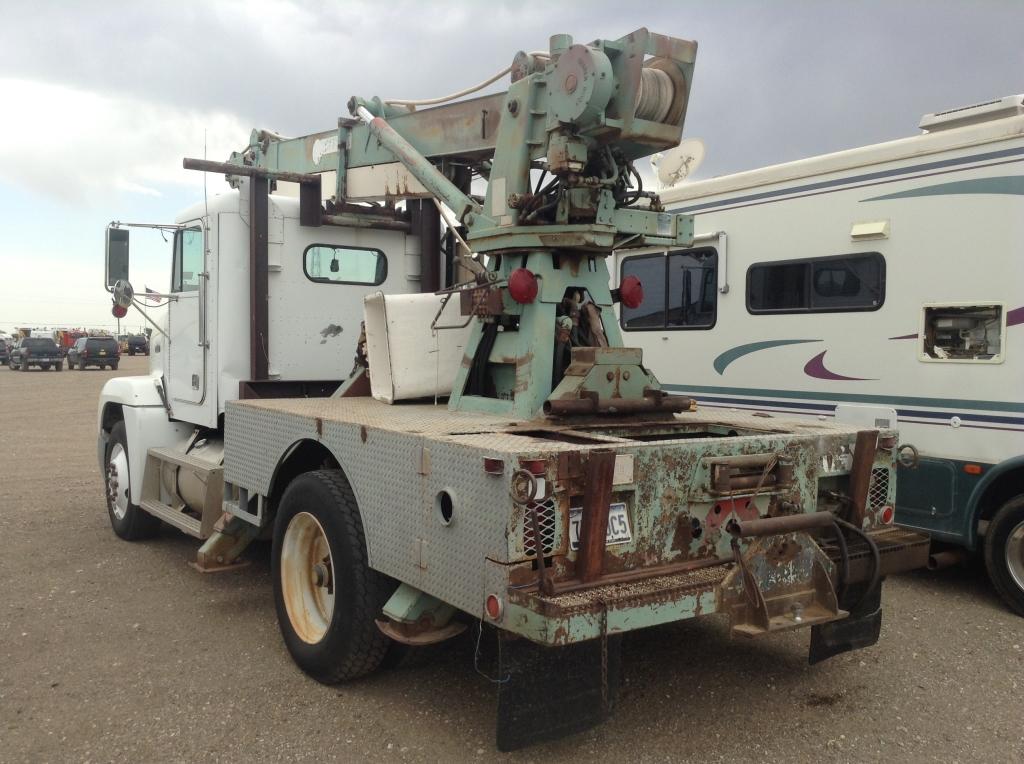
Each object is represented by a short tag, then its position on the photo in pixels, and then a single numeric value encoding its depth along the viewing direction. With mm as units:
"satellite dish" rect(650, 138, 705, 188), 8039
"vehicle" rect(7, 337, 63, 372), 41156
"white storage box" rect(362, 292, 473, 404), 5164
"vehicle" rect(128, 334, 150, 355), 63562
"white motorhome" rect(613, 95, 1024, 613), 5629
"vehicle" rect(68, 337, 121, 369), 41344
